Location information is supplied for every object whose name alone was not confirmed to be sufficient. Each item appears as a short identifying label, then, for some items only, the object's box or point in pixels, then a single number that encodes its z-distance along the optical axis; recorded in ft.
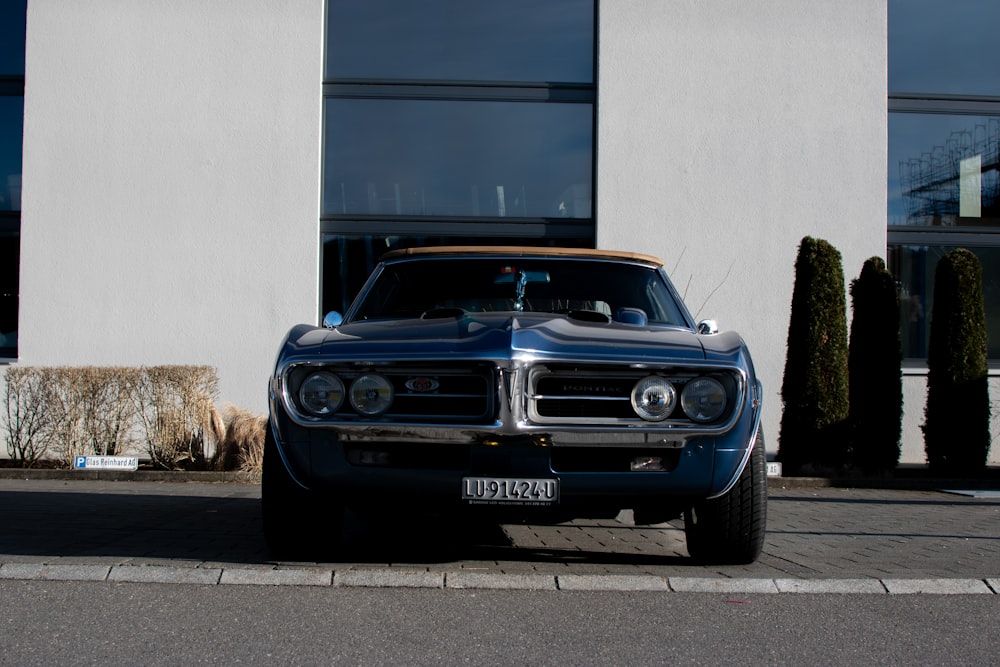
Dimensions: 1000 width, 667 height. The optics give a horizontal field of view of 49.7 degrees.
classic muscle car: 14.64
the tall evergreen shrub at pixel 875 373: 35.53
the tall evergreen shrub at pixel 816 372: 35.29
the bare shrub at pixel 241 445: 32.81
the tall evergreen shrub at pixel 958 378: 36.29
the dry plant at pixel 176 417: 33.09
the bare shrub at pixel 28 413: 33.50
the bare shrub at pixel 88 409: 33.55
